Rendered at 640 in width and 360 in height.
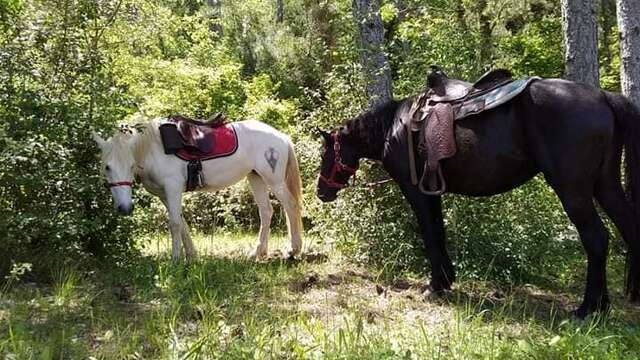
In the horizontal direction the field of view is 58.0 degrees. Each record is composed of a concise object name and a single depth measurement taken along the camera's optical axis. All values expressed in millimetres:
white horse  5422
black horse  3994
